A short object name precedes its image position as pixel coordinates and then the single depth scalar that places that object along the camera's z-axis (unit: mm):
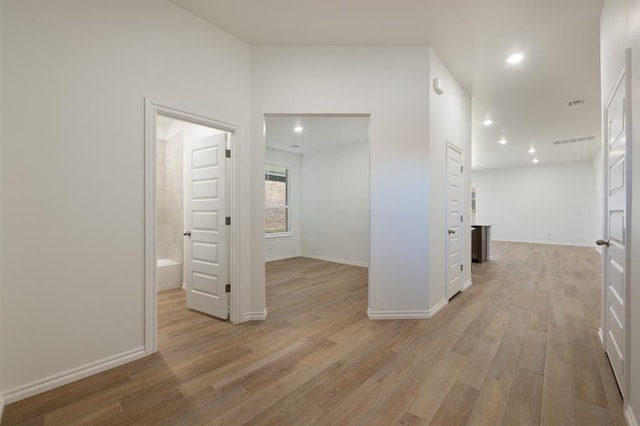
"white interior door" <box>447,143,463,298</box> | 3383
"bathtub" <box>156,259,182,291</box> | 3869
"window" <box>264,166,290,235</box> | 6684
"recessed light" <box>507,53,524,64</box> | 3086
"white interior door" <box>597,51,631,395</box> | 1644
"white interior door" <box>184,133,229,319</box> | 2869
